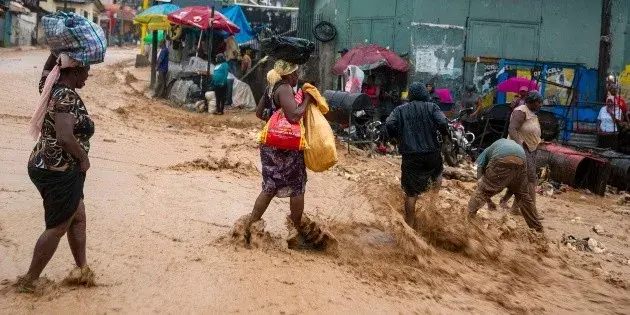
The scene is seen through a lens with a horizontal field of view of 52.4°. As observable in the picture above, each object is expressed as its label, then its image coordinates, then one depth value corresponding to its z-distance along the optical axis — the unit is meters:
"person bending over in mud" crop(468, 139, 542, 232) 7.05
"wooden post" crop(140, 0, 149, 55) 36.92
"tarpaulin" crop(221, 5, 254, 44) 24.05
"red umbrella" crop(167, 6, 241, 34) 19.69
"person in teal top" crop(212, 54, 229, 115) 17.84
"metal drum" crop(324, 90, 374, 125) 13.05
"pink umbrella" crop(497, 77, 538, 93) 14.97
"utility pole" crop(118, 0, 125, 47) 66.18
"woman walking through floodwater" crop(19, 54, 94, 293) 3.61
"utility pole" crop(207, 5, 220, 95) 18.80
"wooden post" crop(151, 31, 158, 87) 22.56
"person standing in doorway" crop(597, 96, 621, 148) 15.04
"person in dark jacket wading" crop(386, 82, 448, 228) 6.16
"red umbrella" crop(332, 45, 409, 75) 17.01
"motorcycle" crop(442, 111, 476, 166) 12.87
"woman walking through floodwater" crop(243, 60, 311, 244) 4.97
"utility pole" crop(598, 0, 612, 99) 18.64
